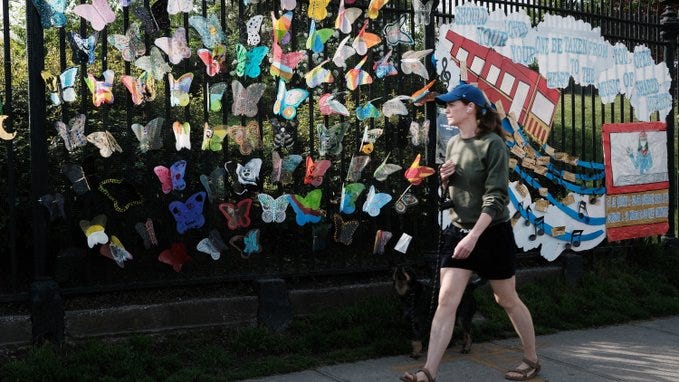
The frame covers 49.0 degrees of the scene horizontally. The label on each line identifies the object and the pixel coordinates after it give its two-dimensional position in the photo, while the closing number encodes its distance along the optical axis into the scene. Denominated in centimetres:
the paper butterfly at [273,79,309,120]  545
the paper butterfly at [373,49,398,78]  586
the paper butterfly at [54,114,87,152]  478
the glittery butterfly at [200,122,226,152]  521
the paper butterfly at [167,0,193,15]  507
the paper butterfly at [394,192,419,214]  598
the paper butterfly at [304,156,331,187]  560
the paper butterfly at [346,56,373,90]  574
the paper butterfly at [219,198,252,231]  533
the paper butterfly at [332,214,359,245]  577
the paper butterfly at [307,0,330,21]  554
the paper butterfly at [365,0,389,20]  584
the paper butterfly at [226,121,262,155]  535
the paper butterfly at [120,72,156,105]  494
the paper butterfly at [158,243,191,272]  516
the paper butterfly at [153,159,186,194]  504
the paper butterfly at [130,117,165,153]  500
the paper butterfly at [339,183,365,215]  578
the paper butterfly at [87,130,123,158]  486
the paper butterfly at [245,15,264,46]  533
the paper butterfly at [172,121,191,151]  509
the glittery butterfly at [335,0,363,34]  568
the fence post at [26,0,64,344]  466
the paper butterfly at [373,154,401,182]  592
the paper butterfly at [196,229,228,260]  525
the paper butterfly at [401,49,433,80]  601
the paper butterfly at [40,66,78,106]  473
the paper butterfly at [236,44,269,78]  534
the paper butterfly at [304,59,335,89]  557
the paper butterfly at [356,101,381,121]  581
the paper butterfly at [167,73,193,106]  509
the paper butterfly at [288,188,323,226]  559
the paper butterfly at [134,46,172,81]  501
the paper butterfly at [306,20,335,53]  555
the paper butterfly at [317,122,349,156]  570
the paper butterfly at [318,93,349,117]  566
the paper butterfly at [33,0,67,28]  476
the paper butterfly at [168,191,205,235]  513
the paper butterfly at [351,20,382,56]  573
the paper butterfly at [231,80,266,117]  535
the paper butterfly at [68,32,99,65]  480
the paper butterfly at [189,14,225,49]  517
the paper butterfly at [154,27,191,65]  505
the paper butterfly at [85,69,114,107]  485
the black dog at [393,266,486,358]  505
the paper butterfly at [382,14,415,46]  591
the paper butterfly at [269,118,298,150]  550
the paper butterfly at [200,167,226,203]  526
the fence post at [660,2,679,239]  810
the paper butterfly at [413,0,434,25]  612
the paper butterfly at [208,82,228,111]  524
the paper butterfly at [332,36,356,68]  566
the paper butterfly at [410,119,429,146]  612
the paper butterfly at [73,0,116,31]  481
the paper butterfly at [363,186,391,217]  587
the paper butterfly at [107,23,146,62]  491
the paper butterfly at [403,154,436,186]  607
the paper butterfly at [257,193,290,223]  545
